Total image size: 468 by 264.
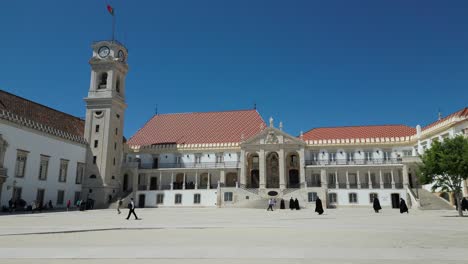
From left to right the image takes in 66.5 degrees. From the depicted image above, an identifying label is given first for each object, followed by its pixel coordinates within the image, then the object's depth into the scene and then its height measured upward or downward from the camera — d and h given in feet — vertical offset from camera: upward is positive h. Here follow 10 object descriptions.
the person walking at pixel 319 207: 82.36 -1.90
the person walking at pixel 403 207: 90.17 -2.00
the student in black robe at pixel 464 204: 87.25 -1.15
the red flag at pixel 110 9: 150.61 +78.73
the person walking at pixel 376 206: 94.07 -1.84
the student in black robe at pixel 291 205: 113.23 -2.01
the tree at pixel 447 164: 77.66 +7.67
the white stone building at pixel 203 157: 128.06 +17.32
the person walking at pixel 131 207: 65.87 -1.65
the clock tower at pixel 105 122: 142.72 +31.78
